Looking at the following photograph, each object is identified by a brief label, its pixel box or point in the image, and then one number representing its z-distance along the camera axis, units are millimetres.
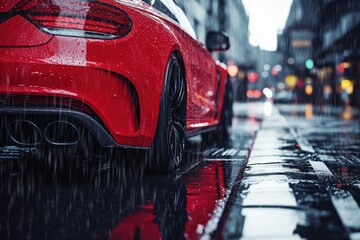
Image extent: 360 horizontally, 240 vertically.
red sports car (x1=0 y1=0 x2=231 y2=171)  3869
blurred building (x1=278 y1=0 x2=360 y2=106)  36531
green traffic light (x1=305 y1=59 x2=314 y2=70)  33712
